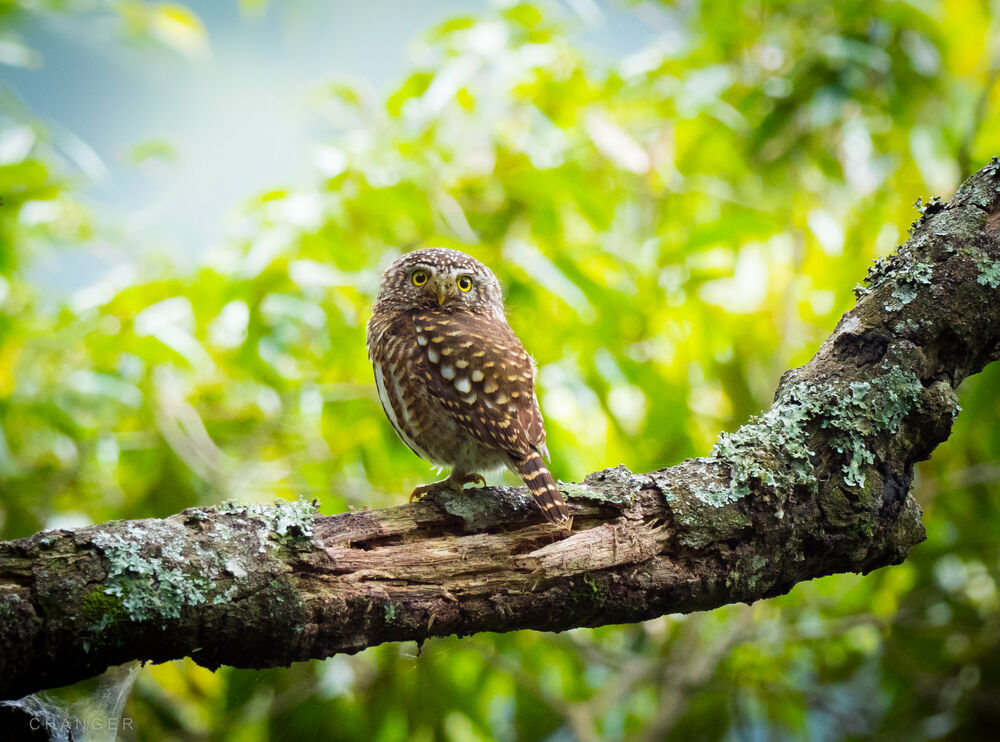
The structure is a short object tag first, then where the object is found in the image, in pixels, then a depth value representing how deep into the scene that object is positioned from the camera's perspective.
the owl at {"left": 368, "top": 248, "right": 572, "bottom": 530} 7.32
